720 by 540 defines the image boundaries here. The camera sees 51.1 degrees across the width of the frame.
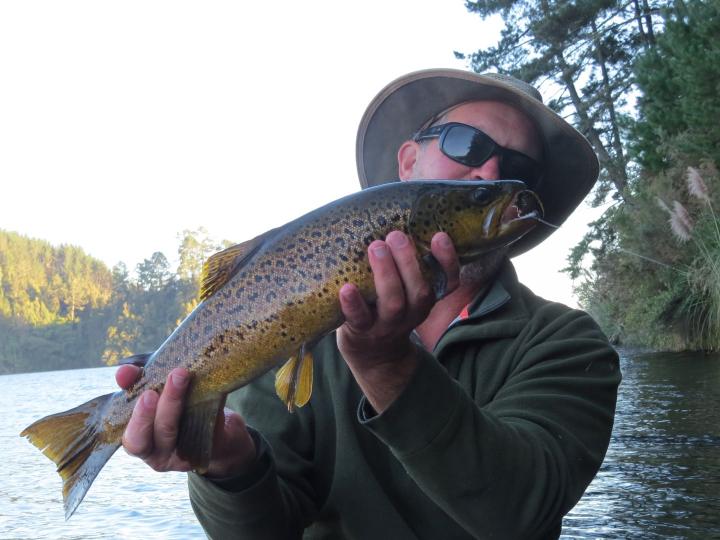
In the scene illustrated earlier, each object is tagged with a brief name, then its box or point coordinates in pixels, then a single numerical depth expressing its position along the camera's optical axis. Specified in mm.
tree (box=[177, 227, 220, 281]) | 89625
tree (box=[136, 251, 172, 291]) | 105875
